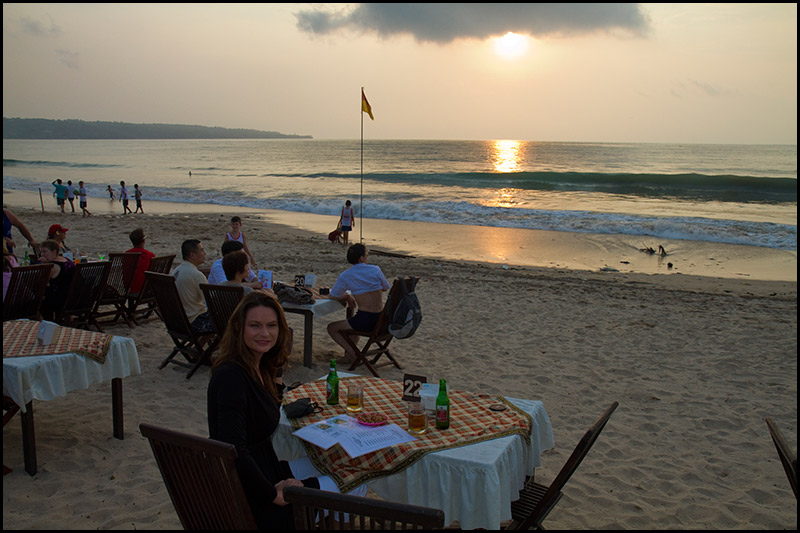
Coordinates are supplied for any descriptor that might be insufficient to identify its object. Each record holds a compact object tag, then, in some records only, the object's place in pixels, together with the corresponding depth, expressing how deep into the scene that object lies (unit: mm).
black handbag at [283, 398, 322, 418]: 2930
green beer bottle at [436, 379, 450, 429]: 2836
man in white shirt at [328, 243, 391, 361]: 5934
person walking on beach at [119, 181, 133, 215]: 22144
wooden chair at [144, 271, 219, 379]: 5438
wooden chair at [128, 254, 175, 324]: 7152
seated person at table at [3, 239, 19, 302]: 5505
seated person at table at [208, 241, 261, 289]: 5965
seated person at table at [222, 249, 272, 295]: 5336
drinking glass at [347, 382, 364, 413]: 3062
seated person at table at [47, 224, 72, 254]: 7087
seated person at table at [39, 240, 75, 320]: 6191
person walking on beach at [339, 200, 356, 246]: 16125
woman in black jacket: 2361
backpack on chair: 5590
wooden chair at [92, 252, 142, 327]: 6891
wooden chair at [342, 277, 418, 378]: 5746
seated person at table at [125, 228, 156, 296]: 7277
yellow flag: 12492
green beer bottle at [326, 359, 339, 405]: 3156
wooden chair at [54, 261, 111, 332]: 6273
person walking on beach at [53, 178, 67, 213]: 22214
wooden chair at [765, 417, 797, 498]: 2191
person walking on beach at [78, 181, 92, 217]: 21000
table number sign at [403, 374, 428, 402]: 3127
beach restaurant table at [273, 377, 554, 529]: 2469
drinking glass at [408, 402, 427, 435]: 2786
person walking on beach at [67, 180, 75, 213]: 21972
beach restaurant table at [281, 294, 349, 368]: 5871
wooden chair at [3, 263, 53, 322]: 5391
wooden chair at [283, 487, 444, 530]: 1751
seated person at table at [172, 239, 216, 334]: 5750
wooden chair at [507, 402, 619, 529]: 2490
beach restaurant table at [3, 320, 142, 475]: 3459
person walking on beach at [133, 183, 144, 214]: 22469
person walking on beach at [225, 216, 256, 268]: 8956
